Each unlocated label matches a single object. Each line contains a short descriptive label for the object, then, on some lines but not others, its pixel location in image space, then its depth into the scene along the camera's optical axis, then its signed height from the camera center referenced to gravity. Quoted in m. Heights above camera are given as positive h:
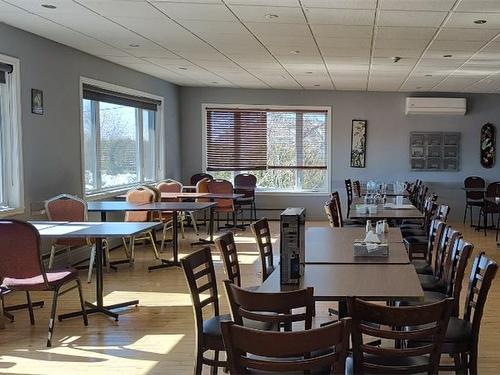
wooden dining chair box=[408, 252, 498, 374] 2.67 -0.93
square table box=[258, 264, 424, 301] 2.50 -0.67
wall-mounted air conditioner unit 10.57 +0.90
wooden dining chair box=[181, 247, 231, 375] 2.78 -0.95
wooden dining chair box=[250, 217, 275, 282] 3.87 -0.70
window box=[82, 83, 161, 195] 7.33 +0.17
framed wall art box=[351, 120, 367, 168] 10.91 +0.13
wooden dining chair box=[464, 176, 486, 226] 10.23 -0.79
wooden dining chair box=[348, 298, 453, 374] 2.01 -0.69
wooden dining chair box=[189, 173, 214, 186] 10.56 -0.52
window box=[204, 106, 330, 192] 10.94 +0.11
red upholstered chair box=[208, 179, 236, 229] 9.23 -0.70
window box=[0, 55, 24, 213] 5.42 +0.05
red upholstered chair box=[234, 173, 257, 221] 10.20 -0.73
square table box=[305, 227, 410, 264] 3.29 -0.67
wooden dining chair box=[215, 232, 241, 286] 3.34 -0.66
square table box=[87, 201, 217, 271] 6.25 -0.67
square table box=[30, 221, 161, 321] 4.30 -0.68
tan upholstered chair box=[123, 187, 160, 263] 6.80 -0.65
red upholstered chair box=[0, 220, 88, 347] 3.87 -0.81
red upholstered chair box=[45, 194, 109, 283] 5.68 -0.66
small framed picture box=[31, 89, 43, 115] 5.75 +0.52
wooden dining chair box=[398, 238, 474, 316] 3.10 -0.79
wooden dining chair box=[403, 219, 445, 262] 4.05 -0.92
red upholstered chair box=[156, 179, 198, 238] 8.69 -0.61
